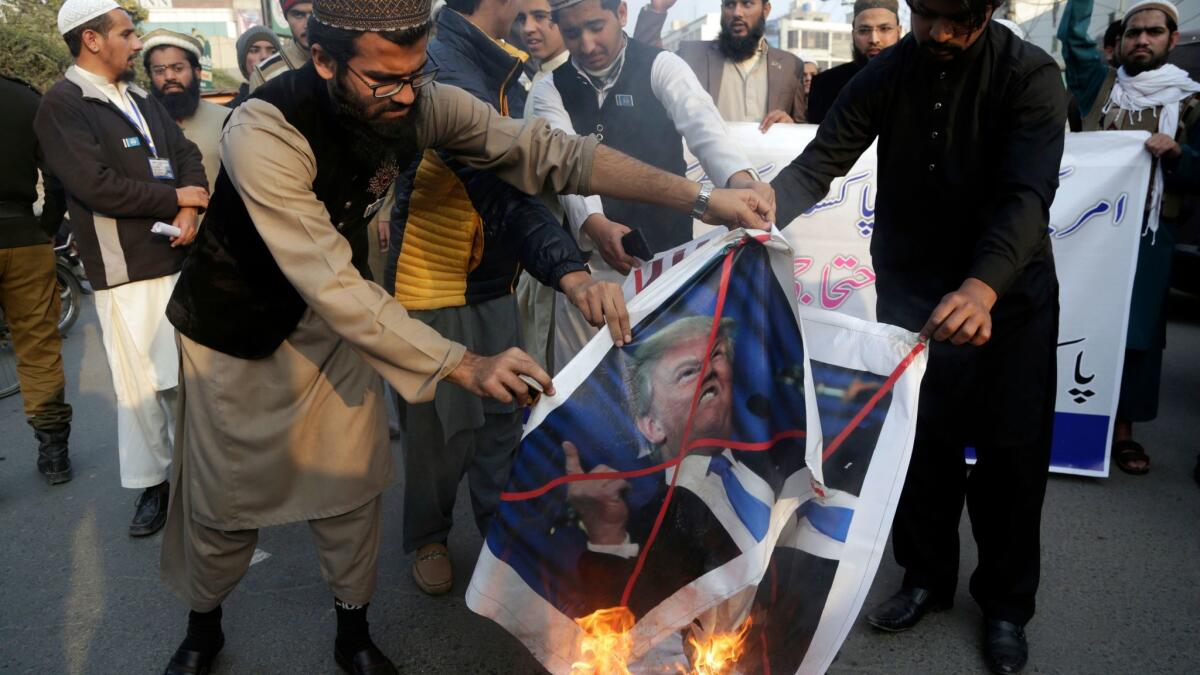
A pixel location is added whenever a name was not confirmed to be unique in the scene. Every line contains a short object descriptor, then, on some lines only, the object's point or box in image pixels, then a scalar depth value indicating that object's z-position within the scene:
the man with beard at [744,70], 4.79
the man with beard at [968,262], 2.20
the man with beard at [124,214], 3.57
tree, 18.11
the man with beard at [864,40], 4.46
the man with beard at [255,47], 5.29
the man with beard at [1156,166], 3.82
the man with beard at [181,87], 4.48
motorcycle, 6.32
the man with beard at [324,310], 1.89
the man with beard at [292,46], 4.73
